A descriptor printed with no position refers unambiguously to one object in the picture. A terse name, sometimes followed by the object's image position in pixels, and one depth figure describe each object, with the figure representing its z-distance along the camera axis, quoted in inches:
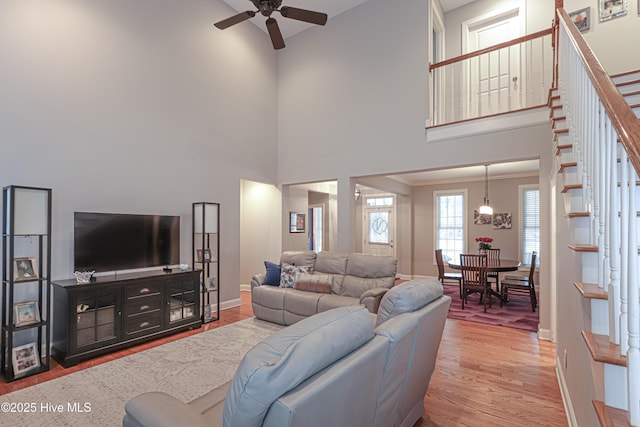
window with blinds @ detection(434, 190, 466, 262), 309.0
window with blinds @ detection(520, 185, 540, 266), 273.4
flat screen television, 140.2
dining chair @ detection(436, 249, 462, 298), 233.0
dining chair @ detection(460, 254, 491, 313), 203.9
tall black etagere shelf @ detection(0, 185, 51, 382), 114.7
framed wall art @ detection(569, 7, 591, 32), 178.2
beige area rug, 92.1
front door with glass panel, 346.3
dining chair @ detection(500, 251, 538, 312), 206.1
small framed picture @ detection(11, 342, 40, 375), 115.9
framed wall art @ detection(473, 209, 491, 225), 295.7
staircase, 40.3
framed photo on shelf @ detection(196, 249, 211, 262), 183.9
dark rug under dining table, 180.4
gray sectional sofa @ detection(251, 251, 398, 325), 158.7
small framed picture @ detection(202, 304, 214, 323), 180.5
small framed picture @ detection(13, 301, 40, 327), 118.9
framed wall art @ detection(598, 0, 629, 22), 169.0
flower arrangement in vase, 242.5
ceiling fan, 123.4
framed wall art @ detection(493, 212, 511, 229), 286.2
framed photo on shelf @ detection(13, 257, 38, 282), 118.6
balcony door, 201.2
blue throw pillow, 183.5
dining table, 206.8
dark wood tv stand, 126.6
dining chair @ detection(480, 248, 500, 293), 230.0
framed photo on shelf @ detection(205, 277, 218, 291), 186.7
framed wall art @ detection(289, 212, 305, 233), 261.4
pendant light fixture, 264.5
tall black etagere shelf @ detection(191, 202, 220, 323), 183.3
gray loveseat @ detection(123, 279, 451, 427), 39.3
